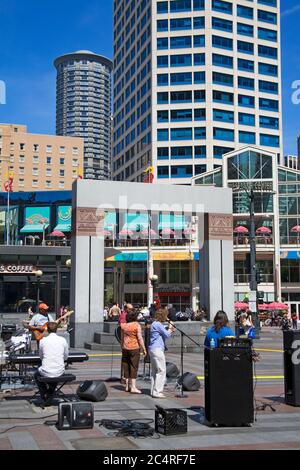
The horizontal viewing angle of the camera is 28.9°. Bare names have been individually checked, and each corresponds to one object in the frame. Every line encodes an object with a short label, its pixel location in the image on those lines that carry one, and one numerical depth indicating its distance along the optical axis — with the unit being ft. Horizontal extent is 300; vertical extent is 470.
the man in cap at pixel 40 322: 46.60
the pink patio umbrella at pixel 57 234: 223.81
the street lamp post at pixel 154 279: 102.42
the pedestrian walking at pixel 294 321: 156.61
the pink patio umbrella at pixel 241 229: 203.00
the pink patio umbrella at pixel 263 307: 180.28
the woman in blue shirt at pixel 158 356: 38.45
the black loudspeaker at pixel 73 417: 27.89
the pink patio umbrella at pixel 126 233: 225.00
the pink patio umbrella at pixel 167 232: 215.31
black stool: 33.73
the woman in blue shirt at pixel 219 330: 32.04
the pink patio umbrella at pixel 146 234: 215.18
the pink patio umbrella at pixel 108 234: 224.94
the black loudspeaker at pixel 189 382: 41.11
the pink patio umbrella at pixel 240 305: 168.06
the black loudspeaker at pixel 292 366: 34.94
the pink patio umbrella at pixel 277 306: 176.86
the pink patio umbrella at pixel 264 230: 205.67
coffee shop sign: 160.45
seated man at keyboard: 34.07
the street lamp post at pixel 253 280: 104.80
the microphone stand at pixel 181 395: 38.91
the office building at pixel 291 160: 551.76
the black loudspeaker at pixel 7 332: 67.21
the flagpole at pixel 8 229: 264.93
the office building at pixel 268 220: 209.15
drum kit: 41.42
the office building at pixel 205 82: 278.26
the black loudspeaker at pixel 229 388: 29.04
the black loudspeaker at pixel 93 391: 36.42
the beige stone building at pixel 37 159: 451.12
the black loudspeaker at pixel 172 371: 47.27
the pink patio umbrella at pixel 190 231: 211.70
